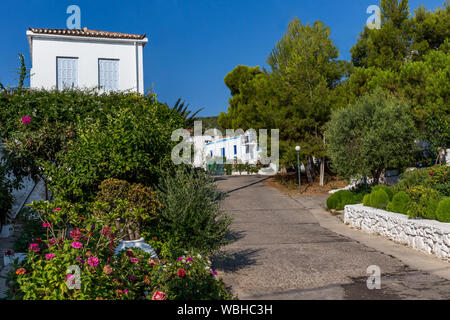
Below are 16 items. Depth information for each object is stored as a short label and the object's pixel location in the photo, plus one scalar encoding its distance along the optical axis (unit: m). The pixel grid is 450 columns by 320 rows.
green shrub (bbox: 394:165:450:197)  11.51
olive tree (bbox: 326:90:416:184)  13.74
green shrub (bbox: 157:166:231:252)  6.83
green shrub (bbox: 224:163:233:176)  36.67
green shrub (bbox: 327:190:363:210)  14.96
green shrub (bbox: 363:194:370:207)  12.45
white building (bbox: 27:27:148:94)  17.55
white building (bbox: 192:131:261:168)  39.47
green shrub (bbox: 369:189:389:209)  11.80
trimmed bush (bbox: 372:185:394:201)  12.24
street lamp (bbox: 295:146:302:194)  20.51
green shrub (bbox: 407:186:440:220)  9.27
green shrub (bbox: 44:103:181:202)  7.23
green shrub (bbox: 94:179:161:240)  6.57
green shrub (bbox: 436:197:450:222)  8.58
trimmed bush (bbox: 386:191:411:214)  10.53
